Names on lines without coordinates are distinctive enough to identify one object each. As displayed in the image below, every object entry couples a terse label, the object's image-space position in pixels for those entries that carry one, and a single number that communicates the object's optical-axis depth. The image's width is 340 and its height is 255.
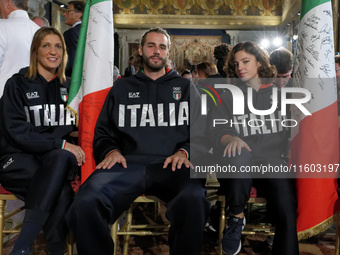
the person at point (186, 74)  6.44
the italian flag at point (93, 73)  2.42
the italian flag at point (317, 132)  2.13
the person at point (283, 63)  3.32
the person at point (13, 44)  2.86
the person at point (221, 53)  3.62
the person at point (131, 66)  6.43
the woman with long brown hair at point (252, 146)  2.06
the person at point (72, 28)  3.24
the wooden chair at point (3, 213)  2.26
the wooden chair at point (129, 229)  2.23
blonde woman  2.07
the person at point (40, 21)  3.90
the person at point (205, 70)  4.65
